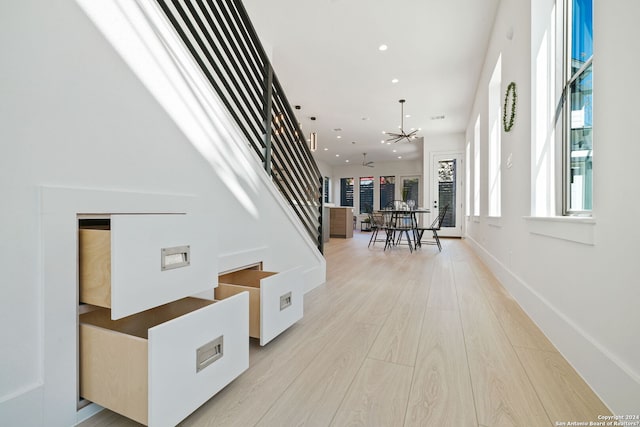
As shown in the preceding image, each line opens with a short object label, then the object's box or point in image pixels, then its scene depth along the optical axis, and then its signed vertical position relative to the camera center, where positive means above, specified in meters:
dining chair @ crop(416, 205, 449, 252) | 5.24 -0.64
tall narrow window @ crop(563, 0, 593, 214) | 1.48 +0.58
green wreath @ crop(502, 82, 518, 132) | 2.49 +0.99
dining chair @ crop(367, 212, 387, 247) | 6.04 -0.33
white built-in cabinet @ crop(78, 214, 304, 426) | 0.79 -0.37
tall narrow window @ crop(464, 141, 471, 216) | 6.42 +0.74
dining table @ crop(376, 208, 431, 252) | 5.29 -0.33
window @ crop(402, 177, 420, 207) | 12.47 +1.17
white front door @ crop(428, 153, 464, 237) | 8.11 +0.62
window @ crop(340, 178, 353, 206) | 13.70 +0.98
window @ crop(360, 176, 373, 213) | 13.27 +0.95
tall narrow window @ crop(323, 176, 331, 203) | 13.53 +1.11
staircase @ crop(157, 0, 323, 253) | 1.50 +0.85
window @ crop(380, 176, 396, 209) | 12.82 +1.02
